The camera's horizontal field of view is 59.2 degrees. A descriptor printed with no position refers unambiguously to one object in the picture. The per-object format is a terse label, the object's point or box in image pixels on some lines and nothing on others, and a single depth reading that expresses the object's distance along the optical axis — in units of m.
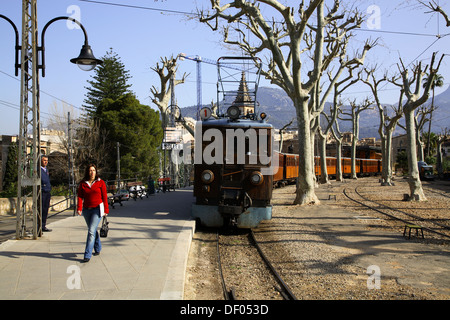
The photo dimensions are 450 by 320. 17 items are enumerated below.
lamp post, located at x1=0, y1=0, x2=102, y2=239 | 8.37
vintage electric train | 10.60
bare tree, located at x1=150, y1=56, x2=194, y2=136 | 29.38
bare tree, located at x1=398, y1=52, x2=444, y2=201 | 17.98
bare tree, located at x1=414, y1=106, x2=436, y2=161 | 41.66
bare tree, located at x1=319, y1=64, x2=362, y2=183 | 28.67
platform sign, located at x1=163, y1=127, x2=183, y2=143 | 28.73
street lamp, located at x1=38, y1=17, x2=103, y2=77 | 8.63
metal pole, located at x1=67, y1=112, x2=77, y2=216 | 17.98
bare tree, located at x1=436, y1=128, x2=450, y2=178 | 44.61
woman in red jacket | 6.81
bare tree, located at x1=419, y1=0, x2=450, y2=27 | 15.29
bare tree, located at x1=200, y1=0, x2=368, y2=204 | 14.94
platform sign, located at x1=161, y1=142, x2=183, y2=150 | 28.17
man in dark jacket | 9.43
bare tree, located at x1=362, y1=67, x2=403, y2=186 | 30.94
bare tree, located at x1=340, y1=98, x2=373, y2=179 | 42.62
